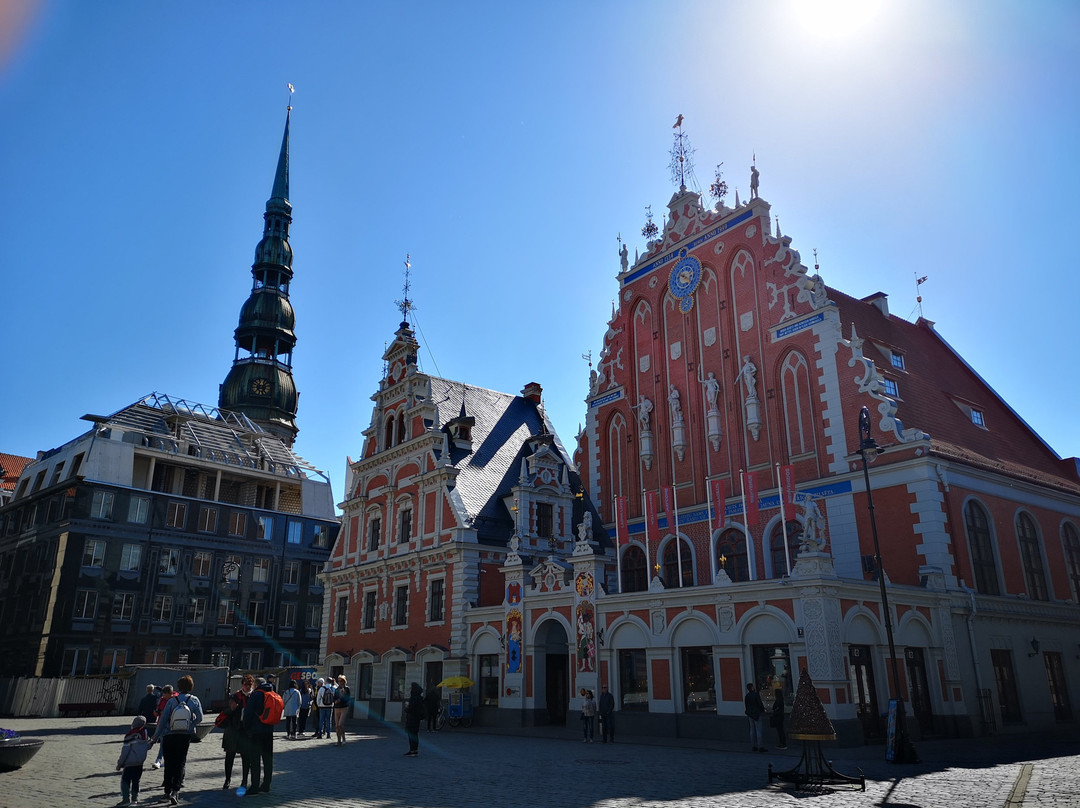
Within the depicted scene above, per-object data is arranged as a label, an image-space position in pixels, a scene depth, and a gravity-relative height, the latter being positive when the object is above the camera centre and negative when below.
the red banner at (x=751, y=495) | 27.95 +6.02
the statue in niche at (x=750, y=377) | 31.31 +11.11
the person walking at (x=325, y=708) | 27.94 -0.99
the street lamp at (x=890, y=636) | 17.94 +0.91
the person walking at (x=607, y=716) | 24.05 -1.09
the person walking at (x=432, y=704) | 28.95 -0.90
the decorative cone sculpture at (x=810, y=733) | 14.08 -0.93
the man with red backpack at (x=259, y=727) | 14.05 -0.81
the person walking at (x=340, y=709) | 24.42 -0.90
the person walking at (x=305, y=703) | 28.53 -0.85
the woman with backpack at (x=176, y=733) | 13.24 -0.86
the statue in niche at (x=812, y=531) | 22.45 +3.84
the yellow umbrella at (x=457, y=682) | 31.75 -0.17
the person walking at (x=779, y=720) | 20.97 -1.07
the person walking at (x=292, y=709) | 27.16 -1.00
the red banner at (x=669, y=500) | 30.53 +6.35
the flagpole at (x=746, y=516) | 27.81 +5.28
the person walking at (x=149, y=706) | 17.72 -0.58
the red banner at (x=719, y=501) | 30.14 +6.23
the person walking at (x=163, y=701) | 15.33 -0.45
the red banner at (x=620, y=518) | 31.81 +5.98
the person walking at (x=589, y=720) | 24.59 -1.23
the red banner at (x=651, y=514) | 29.86 +5.75
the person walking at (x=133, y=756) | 12.98 -1.19
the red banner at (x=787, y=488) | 26.64 +5.88
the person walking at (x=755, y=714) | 20.91 -0.91
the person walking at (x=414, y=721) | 21.42 -1.09
